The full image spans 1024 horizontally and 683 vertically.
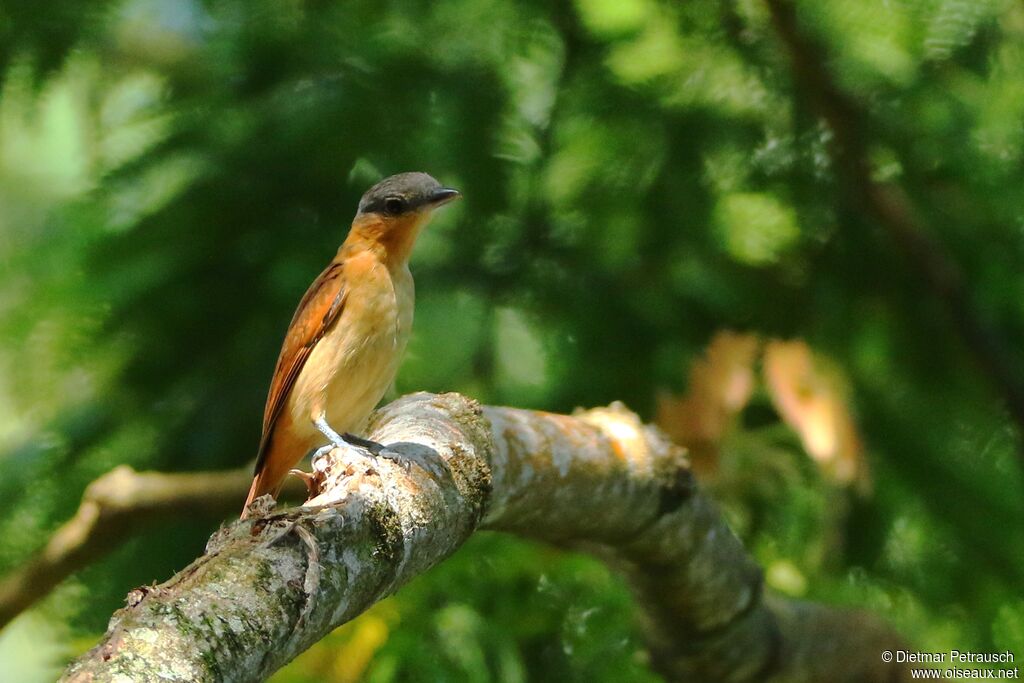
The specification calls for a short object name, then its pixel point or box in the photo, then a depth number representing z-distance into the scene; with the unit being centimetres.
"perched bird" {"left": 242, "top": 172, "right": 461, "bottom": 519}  750
